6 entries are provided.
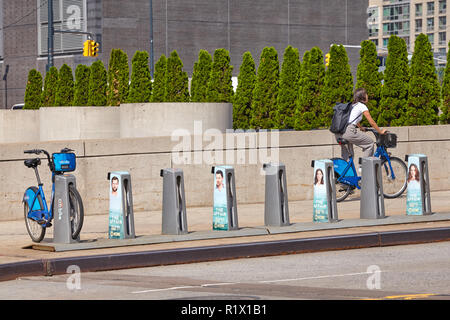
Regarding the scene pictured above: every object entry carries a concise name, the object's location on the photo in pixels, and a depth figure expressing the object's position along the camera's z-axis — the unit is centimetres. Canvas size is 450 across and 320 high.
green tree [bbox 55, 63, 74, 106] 2909
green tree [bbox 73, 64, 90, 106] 2706
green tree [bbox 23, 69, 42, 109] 3222
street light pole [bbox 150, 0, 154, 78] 4756
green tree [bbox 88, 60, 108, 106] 2625
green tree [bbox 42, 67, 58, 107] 2954
